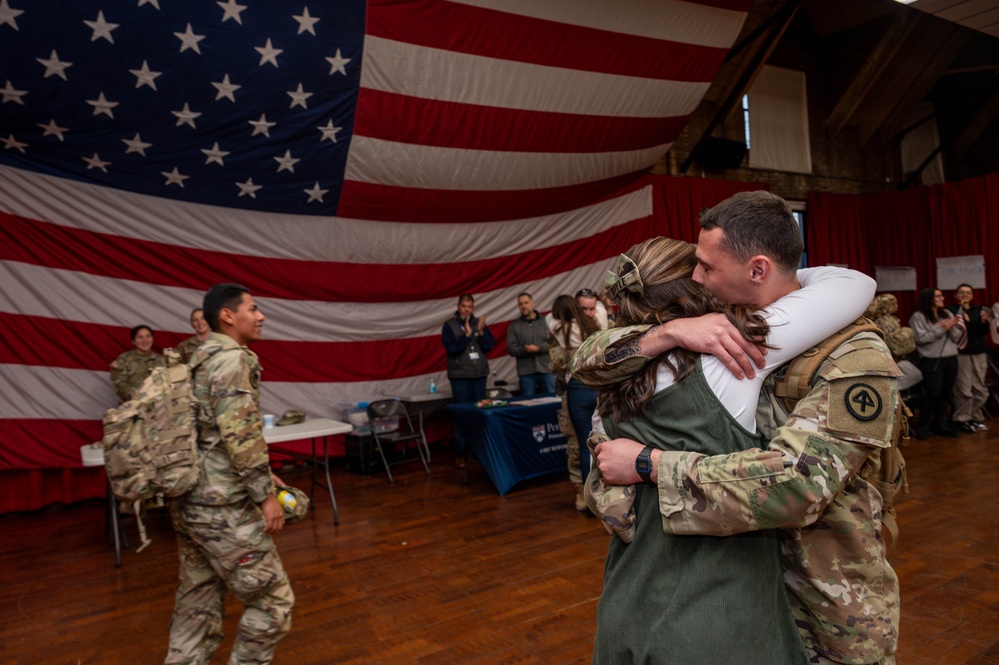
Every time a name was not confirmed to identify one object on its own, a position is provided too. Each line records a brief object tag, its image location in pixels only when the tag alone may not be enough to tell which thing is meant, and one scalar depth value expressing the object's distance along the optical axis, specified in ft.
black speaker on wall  30.27
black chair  18.83
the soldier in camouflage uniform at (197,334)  17.16
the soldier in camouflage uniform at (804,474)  2.99
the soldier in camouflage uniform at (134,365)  16.42
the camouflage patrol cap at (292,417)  15.98
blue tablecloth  16.62
